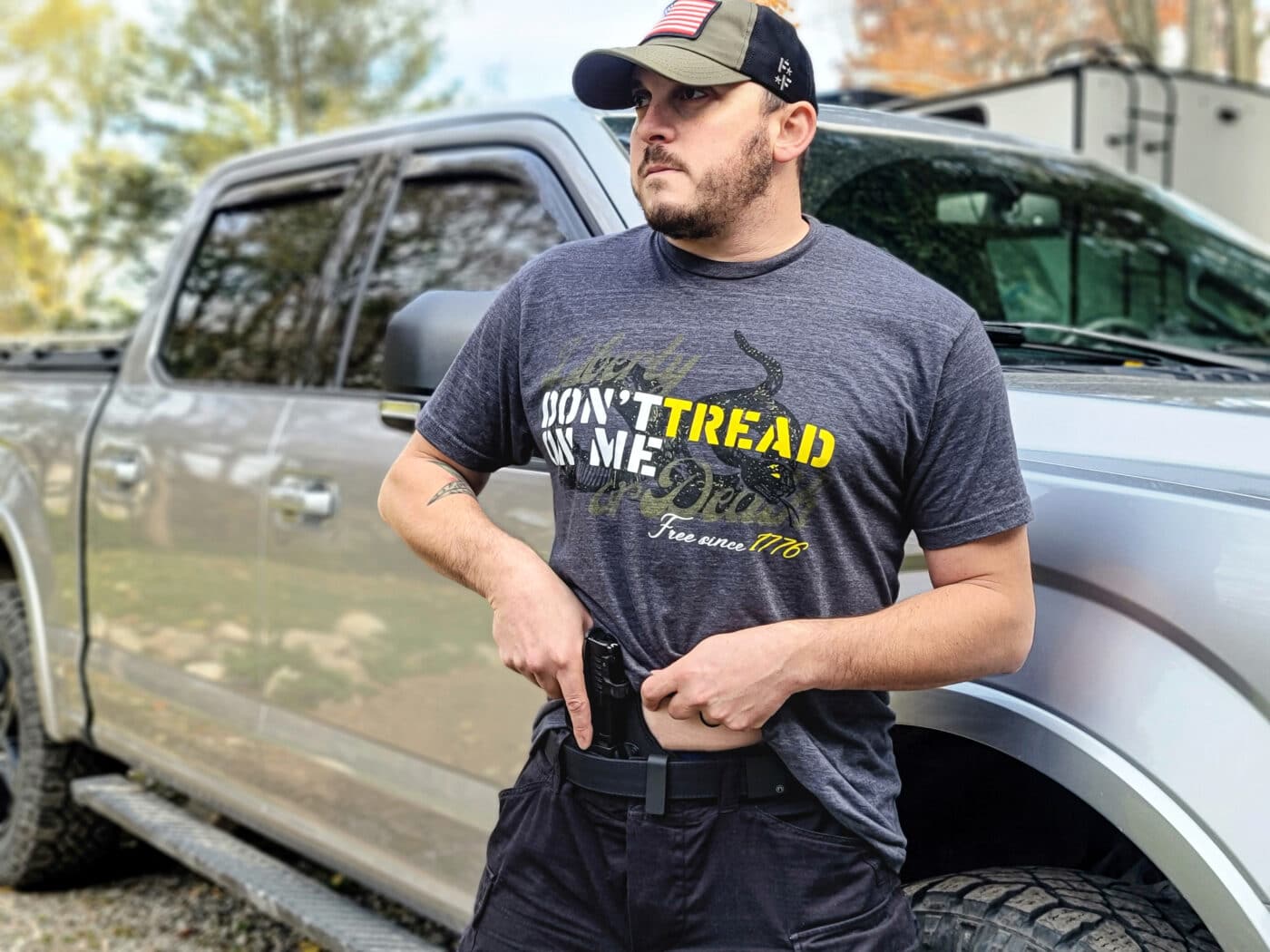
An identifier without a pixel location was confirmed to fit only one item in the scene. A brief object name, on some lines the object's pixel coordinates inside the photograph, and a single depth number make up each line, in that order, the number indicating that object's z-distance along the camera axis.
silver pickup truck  1.83
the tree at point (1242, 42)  12.76
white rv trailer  8.87
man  1.77
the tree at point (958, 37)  23.62
